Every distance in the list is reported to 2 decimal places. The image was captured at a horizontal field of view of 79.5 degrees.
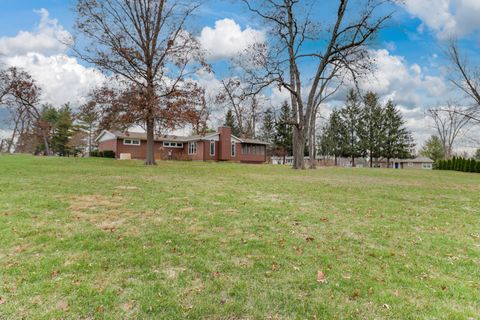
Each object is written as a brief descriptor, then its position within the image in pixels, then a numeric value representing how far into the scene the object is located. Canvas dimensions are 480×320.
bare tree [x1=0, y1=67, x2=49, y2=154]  31.06
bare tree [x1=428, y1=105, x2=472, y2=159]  42.22
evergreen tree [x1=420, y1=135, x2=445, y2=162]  57.16
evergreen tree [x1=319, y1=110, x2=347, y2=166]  48.28
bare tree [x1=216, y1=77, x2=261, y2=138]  23.67
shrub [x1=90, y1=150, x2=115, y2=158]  32.19
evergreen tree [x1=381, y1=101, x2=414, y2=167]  45.41
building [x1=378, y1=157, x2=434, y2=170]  53.22
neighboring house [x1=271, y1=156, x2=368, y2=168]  43.04
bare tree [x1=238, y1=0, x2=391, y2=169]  18.20
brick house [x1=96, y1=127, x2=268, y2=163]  32.41
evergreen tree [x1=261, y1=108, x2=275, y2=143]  48.35
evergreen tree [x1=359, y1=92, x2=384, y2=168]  45.72
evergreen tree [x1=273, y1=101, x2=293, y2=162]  44.68
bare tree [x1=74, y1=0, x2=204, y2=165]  18.20
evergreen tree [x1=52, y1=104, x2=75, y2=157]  46.91
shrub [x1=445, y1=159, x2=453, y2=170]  30.42
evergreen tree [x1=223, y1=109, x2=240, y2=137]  50.78
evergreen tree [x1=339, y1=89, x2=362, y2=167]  47.09
